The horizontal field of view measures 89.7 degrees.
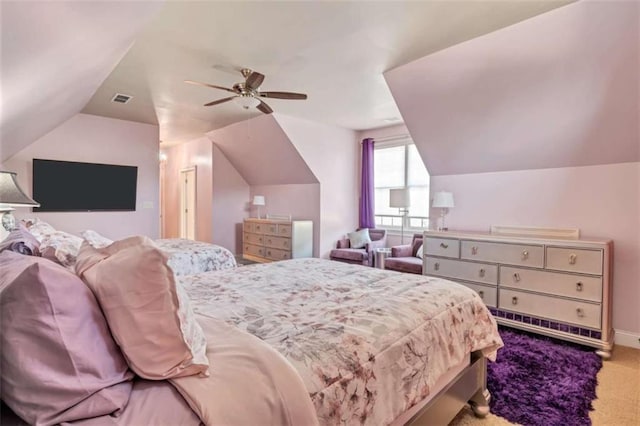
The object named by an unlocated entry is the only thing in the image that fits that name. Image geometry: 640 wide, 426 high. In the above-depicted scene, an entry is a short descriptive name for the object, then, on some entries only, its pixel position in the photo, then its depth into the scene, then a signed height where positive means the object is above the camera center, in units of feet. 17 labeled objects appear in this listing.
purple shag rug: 6.40 -4.06
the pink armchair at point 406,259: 13.67 -2.35
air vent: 13.69 +4.62
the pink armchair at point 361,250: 17.12 -2.47
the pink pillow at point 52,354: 2.39 -1.20
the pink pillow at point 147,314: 2.95 -1.02
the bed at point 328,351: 2.91 -1.70
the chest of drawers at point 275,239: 19.11 -2.17
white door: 25.21 +0.11
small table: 15.64 -2.46
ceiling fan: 10.04 +3.83
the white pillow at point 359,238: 18.37 -1.85
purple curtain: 19.52 +1.29
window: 17.85 +1.48
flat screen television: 15.34 +0.88
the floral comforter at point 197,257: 11.42 -1.98
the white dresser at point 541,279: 9.17 -2.29
